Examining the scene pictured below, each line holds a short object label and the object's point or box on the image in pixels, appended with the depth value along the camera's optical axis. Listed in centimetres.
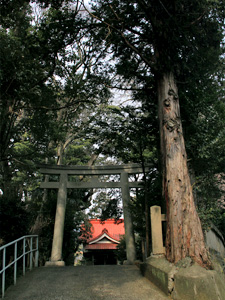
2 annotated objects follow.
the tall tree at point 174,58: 377
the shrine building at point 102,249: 1709
